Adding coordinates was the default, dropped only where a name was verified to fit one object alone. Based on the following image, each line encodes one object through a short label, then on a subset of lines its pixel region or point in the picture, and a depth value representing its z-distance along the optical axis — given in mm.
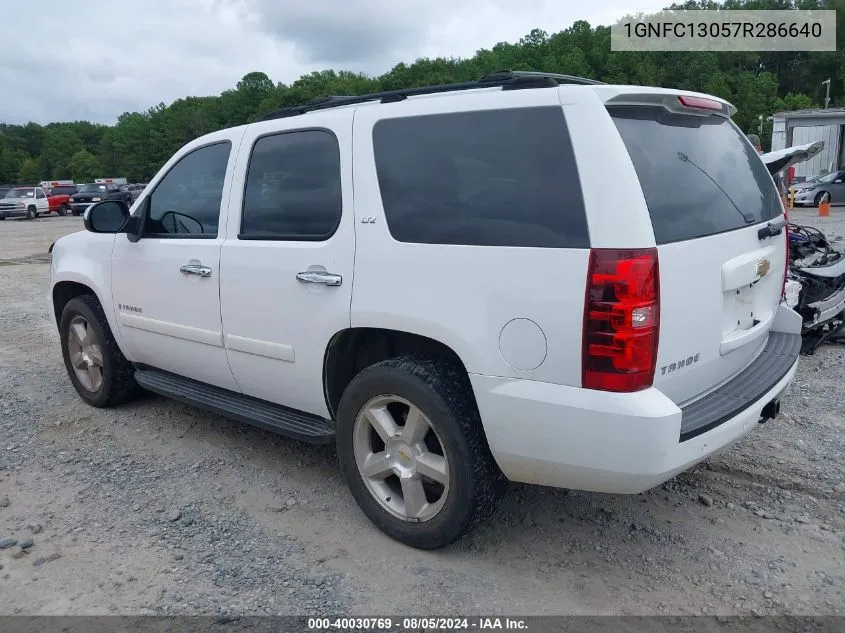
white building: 24484
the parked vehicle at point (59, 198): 34772
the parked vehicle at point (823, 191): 22938
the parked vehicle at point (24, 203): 32156
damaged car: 5473
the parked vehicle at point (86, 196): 34750
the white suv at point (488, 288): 2465
